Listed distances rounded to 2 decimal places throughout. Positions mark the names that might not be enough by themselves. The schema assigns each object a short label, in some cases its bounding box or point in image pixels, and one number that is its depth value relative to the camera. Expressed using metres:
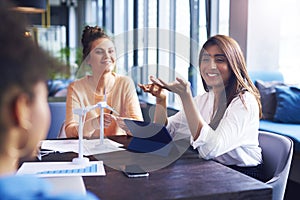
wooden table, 1.18
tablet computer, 1.70
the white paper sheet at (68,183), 1.20
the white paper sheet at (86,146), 1.78
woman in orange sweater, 2.21
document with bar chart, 1.38
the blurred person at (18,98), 0.56
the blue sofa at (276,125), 2.73
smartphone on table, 1.36
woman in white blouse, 1.62
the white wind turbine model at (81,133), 1.54
